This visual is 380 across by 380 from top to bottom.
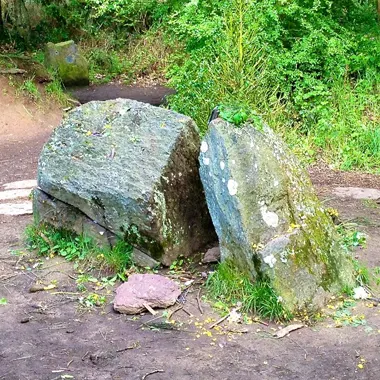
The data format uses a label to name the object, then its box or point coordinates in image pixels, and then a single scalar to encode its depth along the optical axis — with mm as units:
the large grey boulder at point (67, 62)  13641
